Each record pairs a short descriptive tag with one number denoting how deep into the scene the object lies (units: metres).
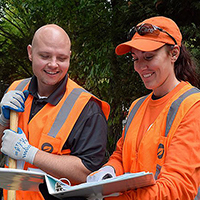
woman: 1.59
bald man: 2.25
